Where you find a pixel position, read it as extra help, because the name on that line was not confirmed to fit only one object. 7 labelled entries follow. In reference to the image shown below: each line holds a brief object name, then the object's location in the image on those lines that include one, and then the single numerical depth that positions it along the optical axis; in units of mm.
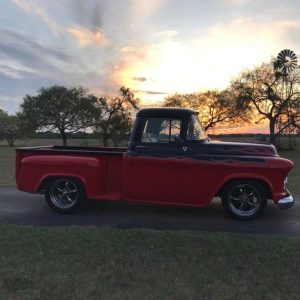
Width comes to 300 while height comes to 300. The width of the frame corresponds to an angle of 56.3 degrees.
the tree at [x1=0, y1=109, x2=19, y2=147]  61931
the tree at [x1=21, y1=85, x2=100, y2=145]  41814
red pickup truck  5027
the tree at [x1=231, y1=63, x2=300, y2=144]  40985
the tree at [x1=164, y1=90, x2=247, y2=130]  42368
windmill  41222
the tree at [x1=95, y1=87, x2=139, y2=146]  44107
